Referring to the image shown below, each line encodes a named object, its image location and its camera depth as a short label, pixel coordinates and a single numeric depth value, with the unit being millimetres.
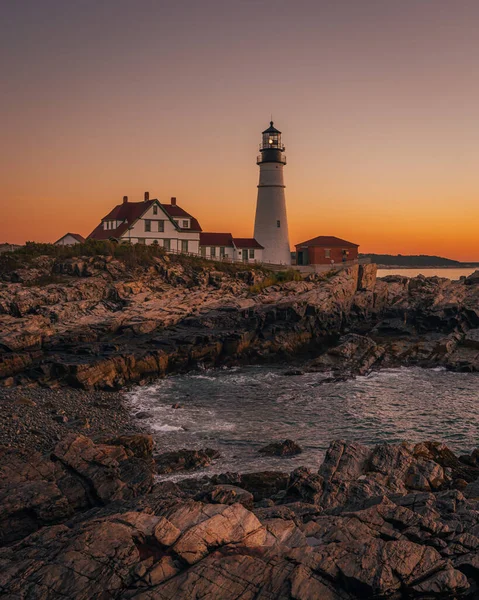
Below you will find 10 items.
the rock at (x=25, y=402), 27672
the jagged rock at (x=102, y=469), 16438
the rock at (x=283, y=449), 22922
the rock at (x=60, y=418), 25706
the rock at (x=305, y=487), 16312
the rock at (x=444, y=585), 10258
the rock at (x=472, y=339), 43334
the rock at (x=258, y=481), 18500
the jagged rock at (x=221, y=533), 10914
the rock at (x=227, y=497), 15266
